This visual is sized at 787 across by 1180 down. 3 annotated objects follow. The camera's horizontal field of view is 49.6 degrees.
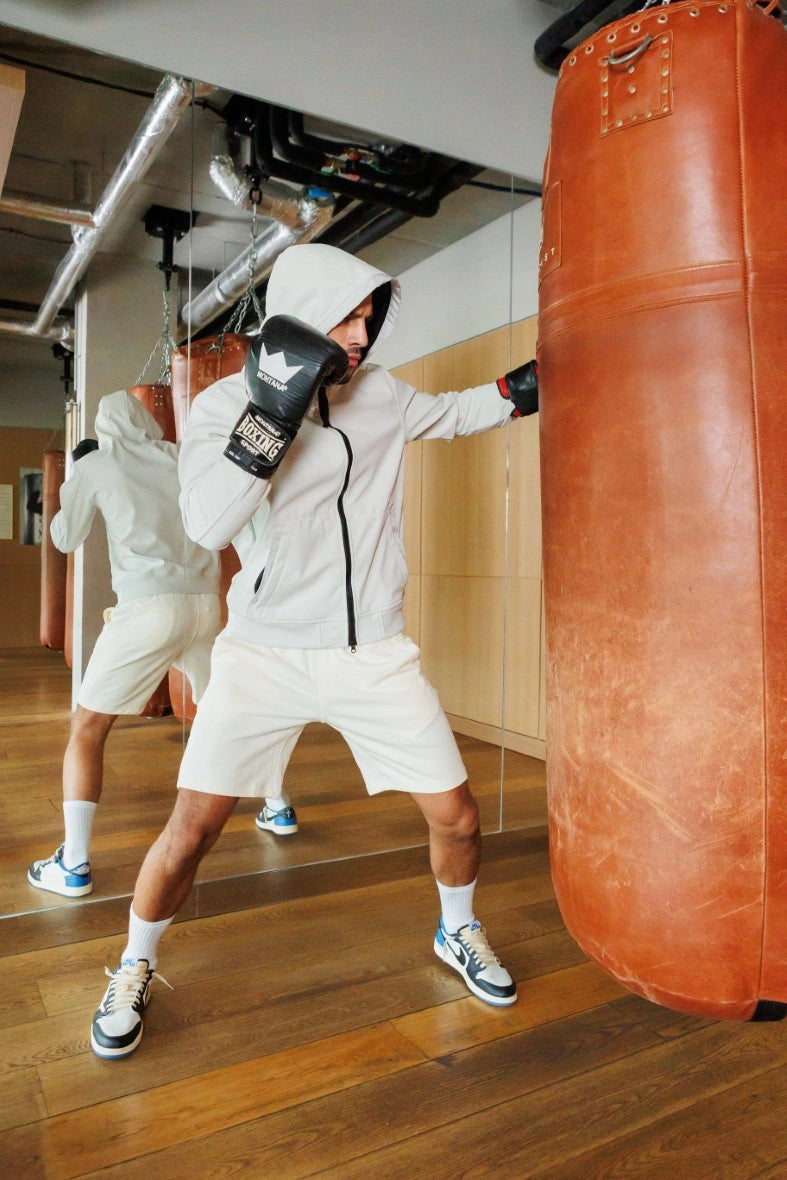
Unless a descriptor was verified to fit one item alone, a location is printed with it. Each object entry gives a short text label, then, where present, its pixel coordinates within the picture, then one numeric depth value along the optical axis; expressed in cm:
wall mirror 234
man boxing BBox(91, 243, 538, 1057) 165
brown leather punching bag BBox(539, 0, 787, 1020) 88
